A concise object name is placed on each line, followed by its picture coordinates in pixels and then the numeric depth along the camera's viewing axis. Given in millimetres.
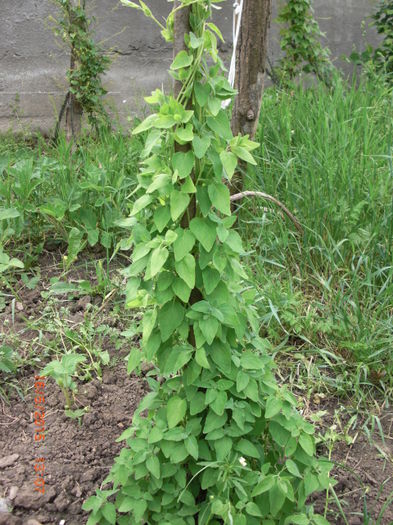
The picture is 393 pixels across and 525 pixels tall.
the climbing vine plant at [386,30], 4734
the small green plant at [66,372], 1806
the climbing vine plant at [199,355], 1297
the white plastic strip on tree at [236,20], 1991
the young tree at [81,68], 3613
